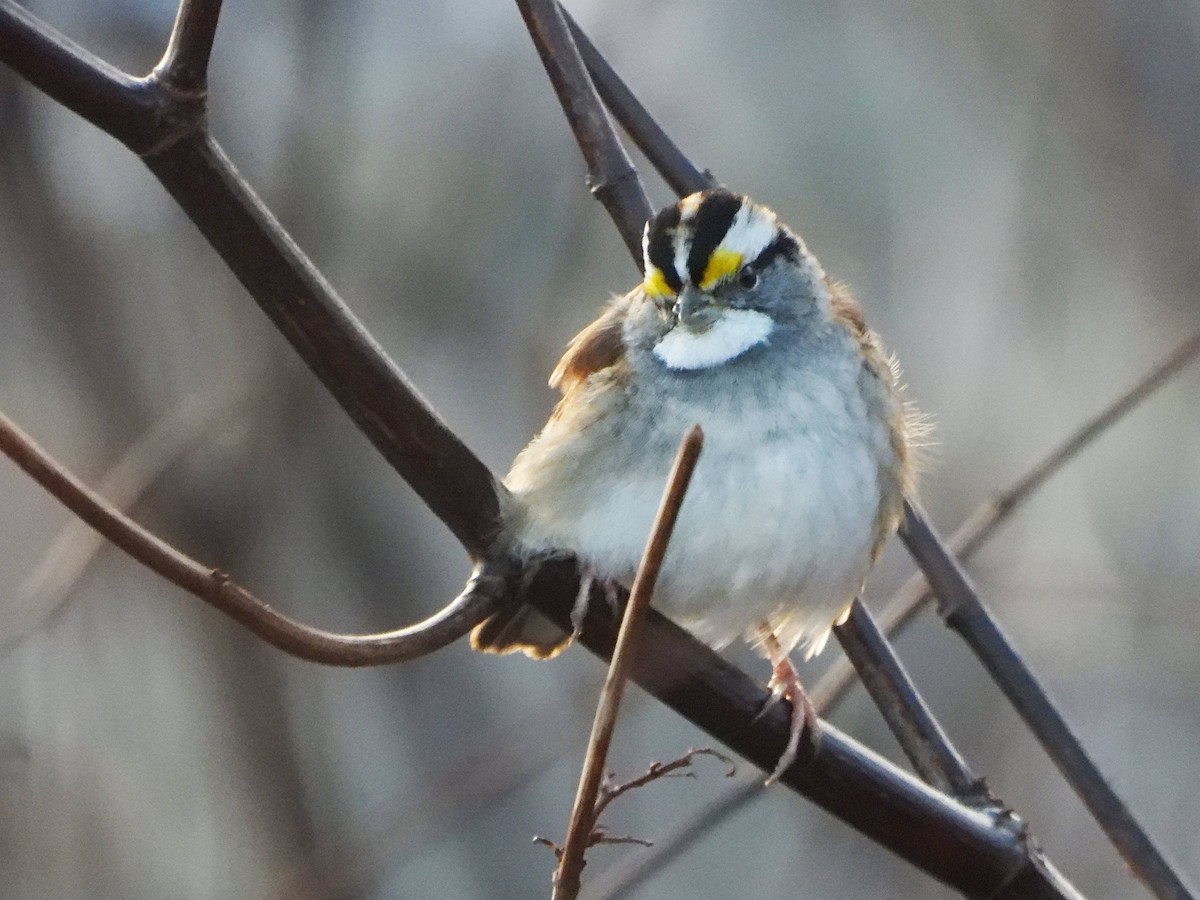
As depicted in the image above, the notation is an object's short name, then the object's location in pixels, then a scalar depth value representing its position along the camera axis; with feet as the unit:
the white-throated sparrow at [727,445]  18.02
